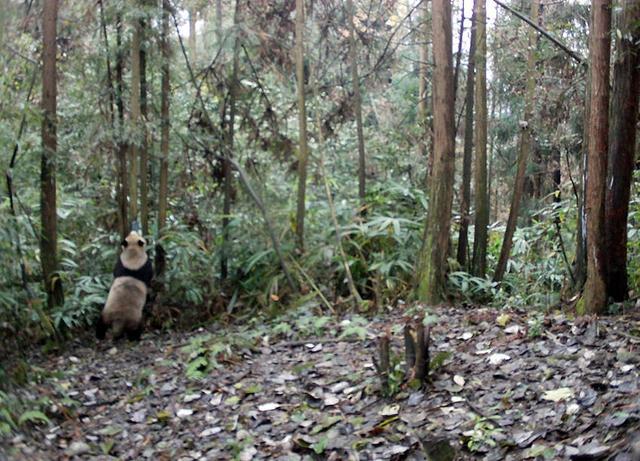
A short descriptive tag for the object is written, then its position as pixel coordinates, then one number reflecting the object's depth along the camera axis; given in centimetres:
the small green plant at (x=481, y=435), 465
